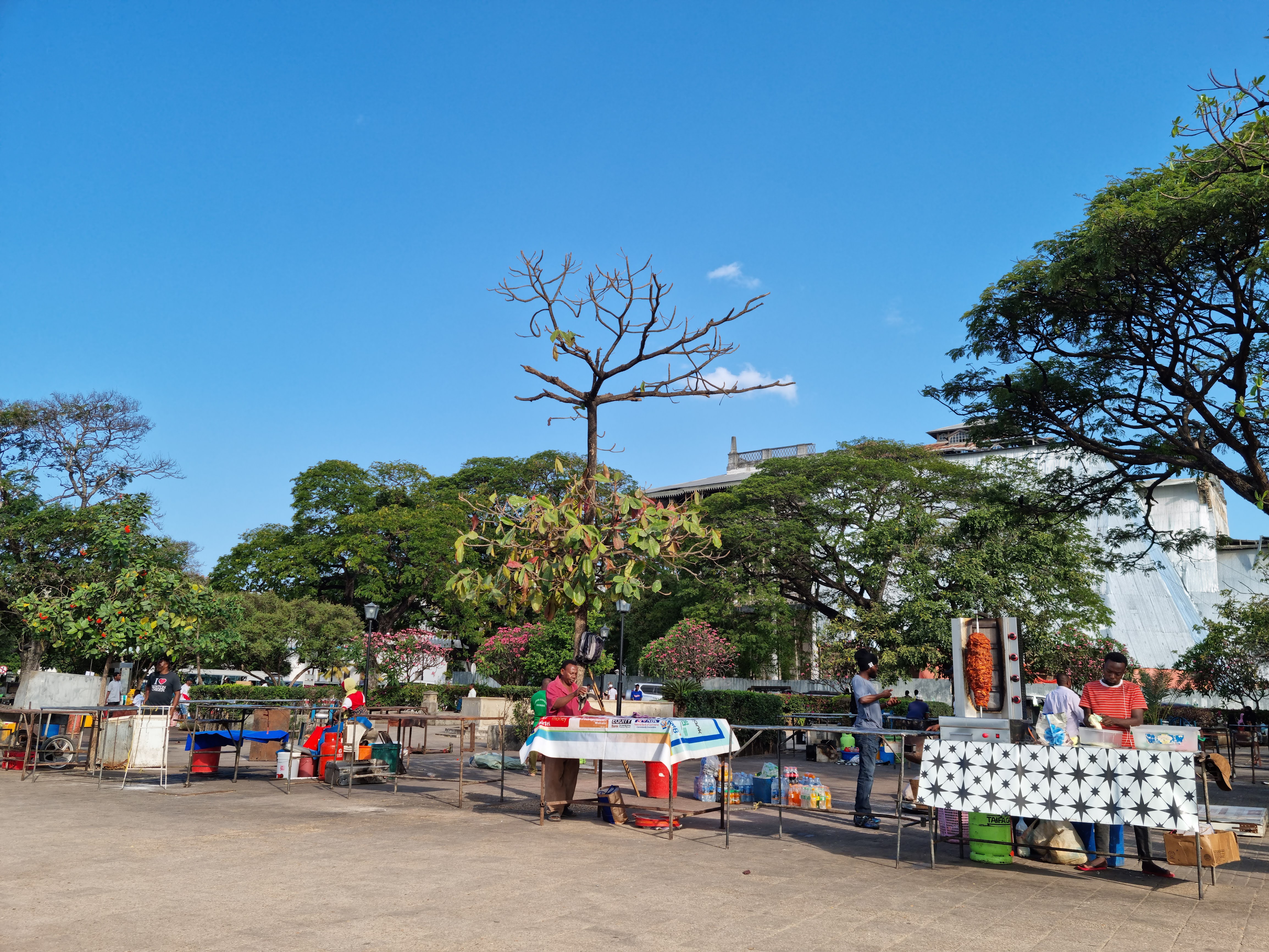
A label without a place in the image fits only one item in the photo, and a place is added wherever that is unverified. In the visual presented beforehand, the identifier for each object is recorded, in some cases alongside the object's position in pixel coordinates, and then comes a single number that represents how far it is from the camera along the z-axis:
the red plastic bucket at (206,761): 13.15
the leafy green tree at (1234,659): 27.34
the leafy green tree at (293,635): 33.56
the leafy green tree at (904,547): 27.52
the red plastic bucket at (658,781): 11.02
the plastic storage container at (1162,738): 7.37
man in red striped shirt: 8.05
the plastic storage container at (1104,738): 7.56
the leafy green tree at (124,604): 15.40
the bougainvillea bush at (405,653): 34.00
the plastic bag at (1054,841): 7.41
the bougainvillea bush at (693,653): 32.94
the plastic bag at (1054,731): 7.75
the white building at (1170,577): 43.22
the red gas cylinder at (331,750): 13.05
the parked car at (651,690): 30.36
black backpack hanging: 8.90
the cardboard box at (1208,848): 6.48
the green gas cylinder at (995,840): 7.29
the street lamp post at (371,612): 22.88
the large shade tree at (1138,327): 13.58
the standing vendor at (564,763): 9.41
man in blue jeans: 9.30
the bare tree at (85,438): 30.08
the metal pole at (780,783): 8.38
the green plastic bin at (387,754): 13.12
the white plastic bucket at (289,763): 12.69
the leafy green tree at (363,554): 41.53
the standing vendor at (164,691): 14.25
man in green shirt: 10.55
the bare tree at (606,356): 9.41
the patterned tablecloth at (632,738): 8.09
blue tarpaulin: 12.93
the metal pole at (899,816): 6.98
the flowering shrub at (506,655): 33.47
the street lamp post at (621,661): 13.74
